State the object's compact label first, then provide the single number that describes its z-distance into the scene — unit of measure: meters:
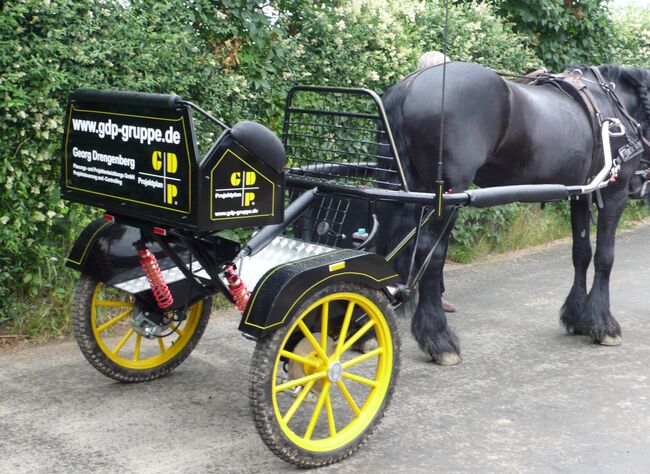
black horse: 4.75
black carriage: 3.30
